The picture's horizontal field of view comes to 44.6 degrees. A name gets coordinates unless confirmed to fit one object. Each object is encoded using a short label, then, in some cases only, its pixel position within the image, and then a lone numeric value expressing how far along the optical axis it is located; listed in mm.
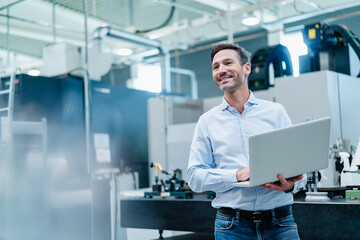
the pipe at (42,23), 2554
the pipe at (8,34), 2495
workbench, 2029
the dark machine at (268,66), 3910
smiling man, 1460
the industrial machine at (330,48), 3631
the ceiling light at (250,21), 6367
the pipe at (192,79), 8805
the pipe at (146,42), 5039
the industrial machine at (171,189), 2765
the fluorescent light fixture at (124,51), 7502
